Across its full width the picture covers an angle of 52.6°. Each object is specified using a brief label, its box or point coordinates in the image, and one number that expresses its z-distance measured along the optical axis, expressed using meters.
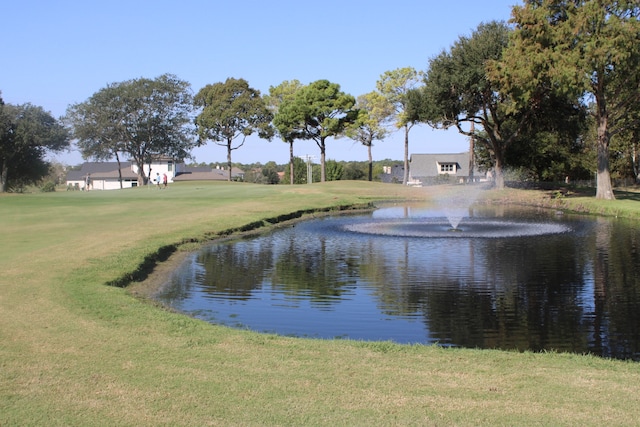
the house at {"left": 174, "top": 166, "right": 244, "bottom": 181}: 125.86
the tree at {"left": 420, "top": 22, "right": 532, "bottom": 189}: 49.69
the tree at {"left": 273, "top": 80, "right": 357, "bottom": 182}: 79.19
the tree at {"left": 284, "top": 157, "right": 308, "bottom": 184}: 105.06
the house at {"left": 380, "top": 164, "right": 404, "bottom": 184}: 101.28
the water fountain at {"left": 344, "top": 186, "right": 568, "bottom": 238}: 24.70
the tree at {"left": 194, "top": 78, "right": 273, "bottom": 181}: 89.56
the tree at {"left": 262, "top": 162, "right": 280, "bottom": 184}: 122.53
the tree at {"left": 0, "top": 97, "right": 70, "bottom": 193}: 85.06
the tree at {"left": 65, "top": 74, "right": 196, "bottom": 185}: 92.06
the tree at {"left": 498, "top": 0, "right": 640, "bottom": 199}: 35.91
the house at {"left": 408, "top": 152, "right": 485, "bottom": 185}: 112.31
